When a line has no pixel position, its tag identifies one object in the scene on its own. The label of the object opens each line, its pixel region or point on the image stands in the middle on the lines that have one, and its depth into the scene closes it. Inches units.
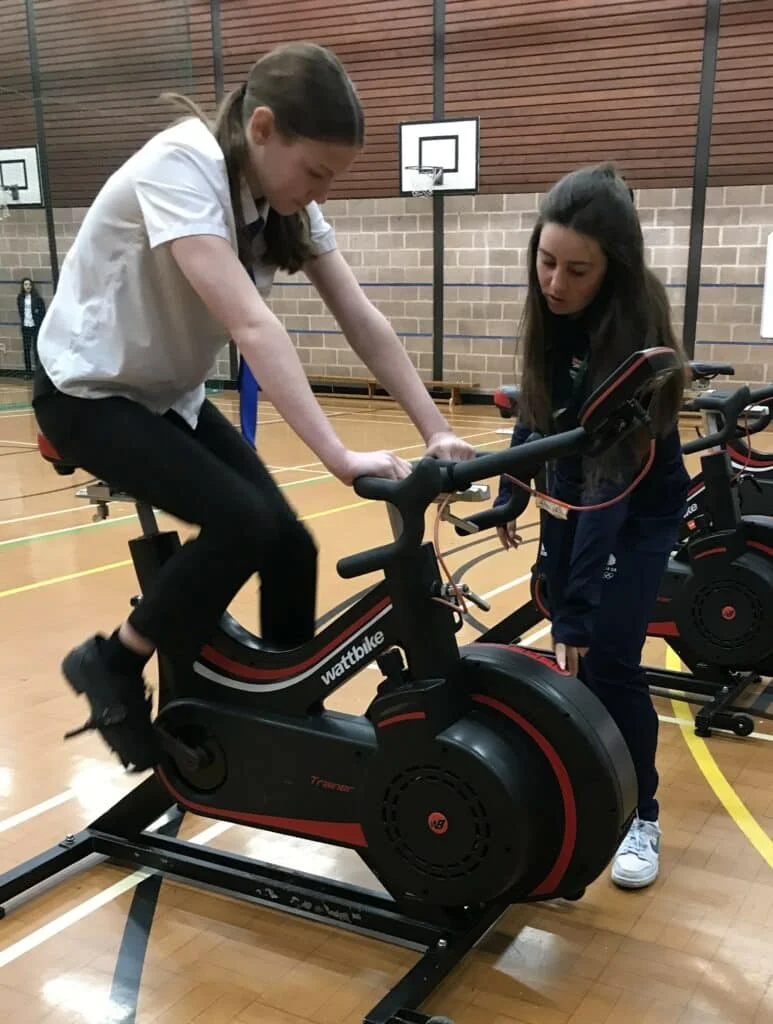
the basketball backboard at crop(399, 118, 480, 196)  416.5
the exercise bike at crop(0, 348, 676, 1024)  62.9
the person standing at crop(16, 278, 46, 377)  498.9
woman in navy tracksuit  70.0
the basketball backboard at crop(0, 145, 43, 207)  448.8
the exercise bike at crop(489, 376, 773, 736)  111.0
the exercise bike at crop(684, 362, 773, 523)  114.0
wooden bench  437.4
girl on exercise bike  60.5
